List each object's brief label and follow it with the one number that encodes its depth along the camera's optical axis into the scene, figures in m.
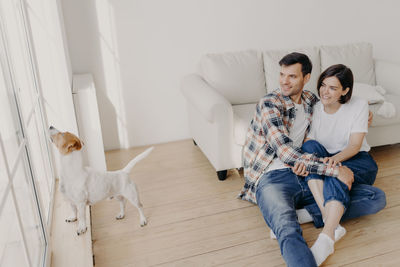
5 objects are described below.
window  1.21
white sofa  2.33
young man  1.80
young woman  1.76
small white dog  1.70
